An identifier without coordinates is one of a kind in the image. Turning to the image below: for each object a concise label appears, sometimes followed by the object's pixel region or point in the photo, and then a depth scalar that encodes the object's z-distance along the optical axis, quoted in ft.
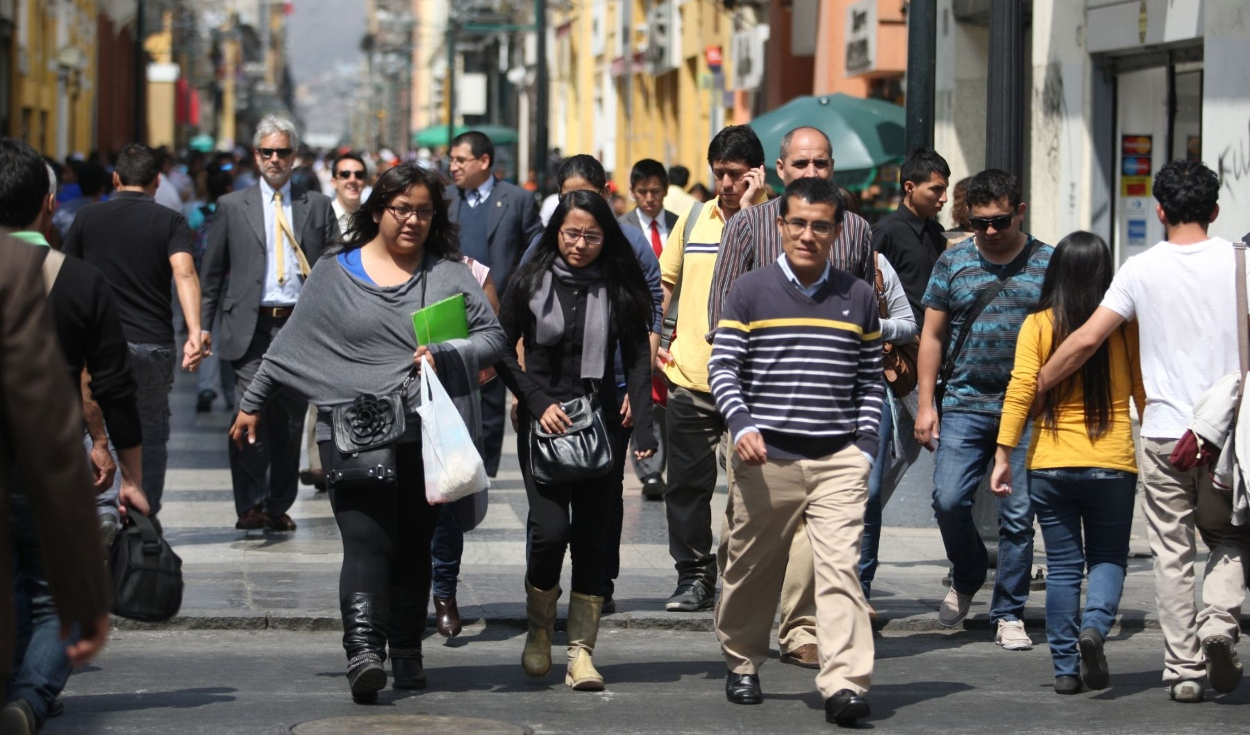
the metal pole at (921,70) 69.72
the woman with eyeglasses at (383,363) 42.50
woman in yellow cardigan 43.75
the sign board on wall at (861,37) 137.18
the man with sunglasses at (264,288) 65.51
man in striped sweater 41.19
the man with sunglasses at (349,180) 78.43
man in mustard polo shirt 52.08
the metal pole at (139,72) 241.76
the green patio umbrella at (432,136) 422.41
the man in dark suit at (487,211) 71.61
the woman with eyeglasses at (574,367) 44.88
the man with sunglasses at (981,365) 49.16
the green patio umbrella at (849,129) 101.81
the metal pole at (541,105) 181.68
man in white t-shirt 43.21
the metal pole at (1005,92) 64.34
